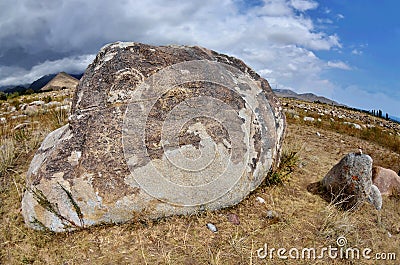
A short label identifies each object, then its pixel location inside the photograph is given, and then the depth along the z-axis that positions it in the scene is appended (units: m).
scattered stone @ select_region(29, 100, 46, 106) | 14.36
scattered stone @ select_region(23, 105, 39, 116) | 11.38
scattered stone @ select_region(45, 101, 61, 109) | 12.78
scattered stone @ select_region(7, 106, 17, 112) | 13.48
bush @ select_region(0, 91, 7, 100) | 22.46
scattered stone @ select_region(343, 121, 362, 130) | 12.12
